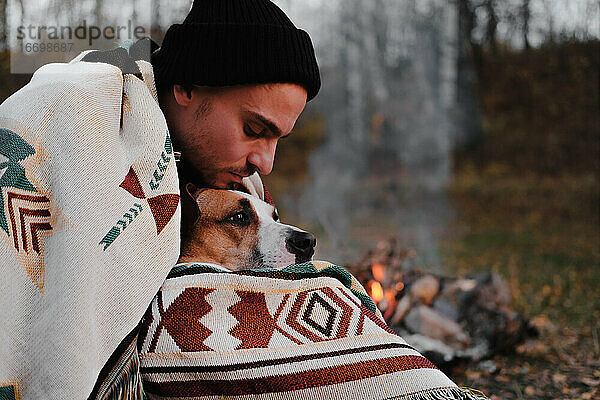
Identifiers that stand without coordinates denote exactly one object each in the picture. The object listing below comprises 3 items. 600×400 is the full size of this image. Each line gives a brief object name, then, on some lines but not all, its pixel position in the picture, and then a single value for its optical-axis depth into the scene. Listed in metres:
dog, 1.65
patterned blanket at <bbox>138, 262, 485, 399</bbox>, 1.26
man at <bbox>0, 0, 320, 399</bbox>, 1.17
